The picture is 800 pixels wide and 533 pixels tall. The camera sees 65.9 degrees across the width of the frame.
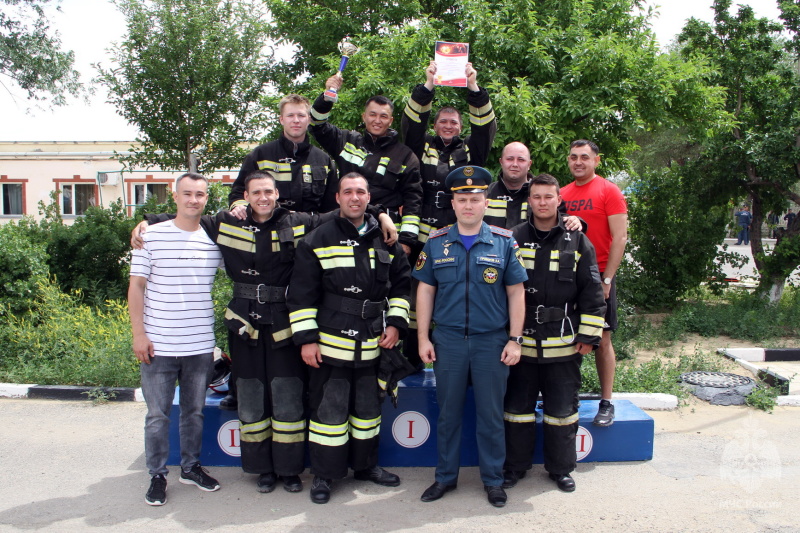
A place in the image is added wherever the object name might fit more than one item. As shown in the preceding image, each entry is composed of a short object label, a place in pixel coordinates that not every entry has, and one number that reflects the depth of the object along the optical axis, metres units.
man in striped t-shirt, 3.97
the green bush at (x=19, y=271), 7.64
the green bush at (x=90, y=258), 9.24
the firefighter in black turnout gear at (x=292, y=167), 4.60
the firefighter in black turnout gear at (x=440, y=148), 4.84
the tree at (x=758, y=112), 9.30
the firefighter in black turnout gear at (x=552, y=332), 4.16
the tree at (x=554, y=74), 7.57
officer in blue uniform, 3.99
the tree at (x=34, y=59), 11.34
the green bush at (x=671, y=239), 9.95
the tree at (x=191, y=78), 10.20
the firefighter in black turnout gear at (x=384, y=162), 4.70
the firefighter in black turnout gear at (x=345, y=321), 4.02
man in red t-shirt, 4.68
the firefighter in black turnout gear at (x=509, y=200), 4.64
